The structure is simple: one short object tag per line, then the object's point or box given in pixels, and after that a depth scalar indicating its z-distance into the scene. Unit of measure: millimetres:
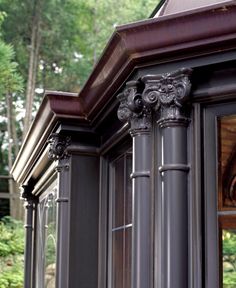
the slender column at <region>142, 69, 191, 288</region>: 3094
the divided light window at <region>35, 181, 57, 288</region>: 5289
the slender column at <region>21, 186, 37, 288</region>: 6621
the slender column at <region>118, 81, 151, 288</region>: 3270
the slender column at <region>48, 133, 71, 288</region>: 4465
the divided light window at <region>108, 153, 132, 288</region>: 3955
